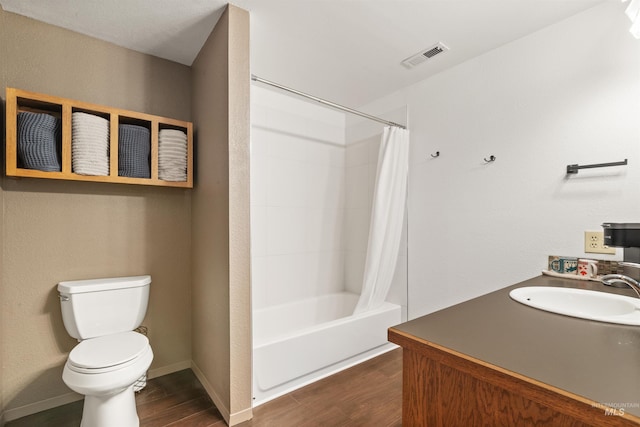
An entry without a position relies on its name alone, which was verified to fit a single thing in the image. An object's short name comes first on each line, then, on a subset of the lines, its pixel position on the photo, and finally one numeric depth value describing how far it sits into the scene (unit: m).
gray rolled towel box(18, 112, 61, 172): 1.52
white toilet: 1.33
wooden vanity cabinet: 0.55
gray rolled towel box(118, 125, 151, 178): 1.79
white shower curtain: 2.43
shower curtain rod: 1.81
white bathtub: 1.76
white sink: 1.05
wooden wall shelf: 1.49
